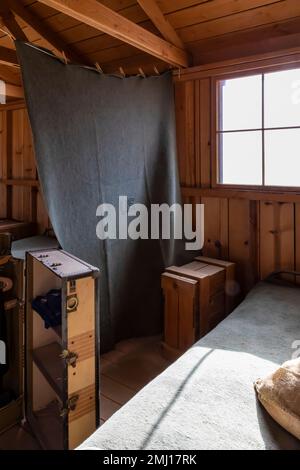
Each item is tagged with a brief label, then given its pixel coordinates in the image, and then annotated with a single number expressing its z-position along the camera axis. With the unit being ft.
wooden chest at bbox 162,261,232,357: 8.15
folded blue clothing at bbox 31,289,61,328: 5.80
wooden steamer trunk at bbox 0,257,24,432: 6.39
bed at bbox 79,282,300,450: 3.55
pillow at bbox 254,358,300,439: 3.66
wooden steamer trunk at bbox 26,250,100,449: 4.82
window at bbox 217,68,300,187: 8.41
